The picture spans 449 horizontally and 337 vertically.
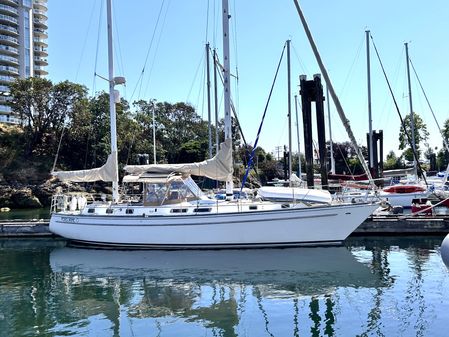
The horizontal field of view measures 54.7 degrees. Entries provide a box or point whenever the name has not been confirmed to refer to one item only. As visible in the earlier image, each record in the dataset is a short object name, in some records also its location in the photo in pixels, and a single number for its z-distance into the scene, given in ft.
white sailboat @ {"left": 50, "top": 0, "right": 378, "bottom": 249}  61.98
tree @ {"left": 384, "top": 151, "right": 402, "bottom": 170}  231.40
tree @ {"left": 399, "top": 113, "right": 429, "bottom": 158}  205.22
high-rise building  296.30
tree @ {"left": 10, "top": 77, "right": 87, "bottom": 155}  189.47
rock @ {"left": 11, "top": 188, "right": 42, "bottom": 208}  163.40
